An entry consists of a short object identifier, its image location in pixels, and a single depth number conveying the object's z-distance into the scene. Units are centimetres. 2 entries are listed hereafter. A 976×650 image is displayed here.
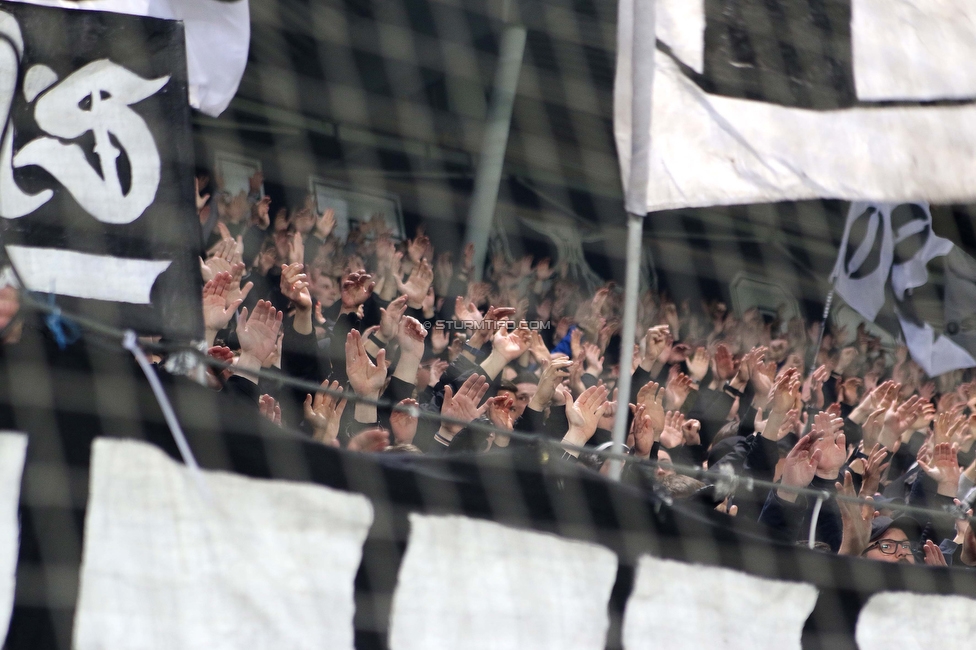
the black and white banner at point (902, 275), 2040
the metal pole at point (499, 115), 2048
